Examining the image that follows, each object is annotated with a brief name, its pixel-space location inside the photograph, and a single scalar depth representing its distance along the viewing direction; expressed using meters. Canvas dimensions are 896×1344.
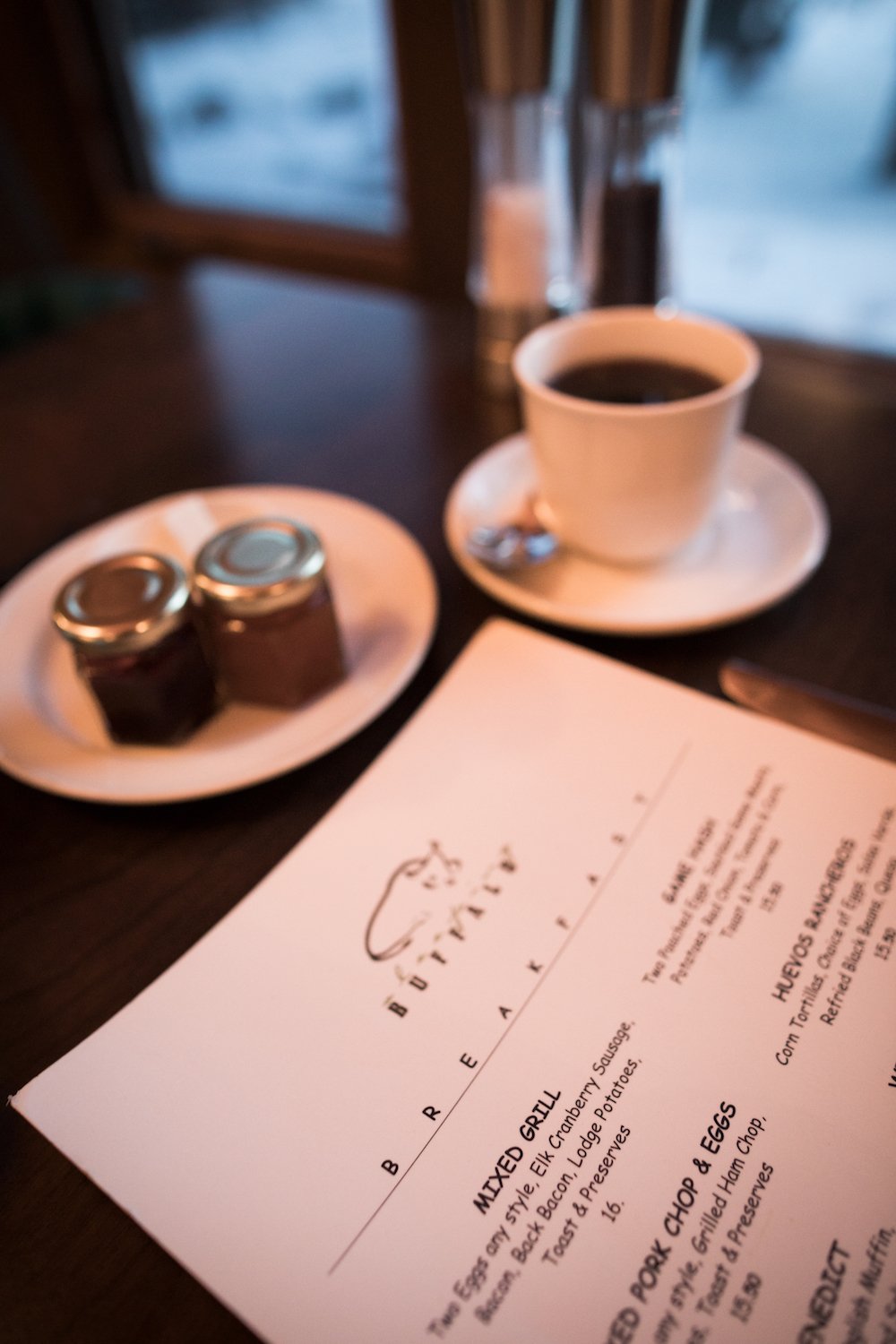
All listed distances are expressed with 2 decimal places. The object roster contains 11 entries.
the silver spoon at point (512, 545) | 0.54
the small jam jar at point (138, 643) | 0.41
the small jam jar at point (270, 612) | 0.43
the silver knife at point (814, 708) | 0.44
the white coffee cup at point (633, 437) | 0.47
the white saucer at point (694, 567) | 0.50
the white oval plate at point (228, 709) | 0.43
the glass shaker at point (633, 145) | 0.61
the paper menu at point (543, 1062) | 0.28
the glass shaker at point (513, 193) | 0.68
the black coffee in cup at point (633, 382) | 0.54
